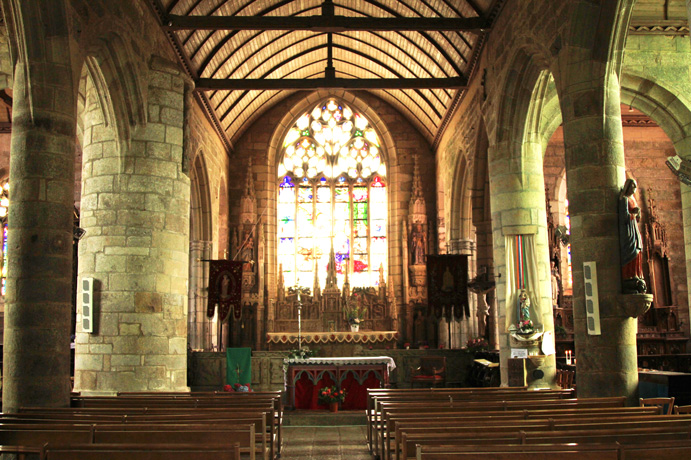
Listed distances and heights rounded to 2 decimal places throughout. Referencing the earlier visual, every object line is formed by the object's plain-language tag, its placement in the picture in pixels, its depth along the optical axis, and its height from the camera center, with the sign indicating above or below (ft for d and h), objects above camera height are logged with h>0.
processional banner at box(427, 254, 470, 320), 47.80 +2.14
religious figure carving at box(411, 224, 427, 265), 59.00 +6.02
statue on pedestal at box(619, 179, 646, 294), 23.22 +2.27
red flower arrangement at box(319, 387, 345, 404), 36.70 -4.37
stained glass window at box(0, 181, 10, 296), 55.06 +9.26
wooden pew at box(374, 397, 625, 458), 19.08 -2.70
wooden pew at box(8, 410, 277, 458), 16.24 -2.55
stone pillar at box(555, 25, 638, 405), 23.41 +3.64
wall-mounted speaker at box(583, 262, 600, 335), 23.62 +0.37
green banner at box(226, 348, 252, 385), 41.29 -3.10
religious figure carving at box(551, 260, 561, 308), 49.75 +2.10
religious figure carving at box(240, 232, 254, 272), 59.16 +5.91
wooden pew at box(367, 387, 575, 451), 23.19 -2.90
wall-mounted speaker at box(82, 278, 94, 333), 32.22 +0.66
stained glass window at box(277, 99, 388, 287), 61.98 +11.02
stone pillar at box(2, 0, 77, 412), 21.53 +3.17
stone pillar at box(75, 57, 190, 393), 32.32 +3.30
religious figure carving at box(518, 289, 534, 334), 32.81 -0.02
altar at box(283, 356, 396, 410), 37.40 -3.51
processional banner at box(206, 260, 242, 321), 47.37 +2.22
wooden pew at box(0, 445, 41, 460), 12.67 -2.48
